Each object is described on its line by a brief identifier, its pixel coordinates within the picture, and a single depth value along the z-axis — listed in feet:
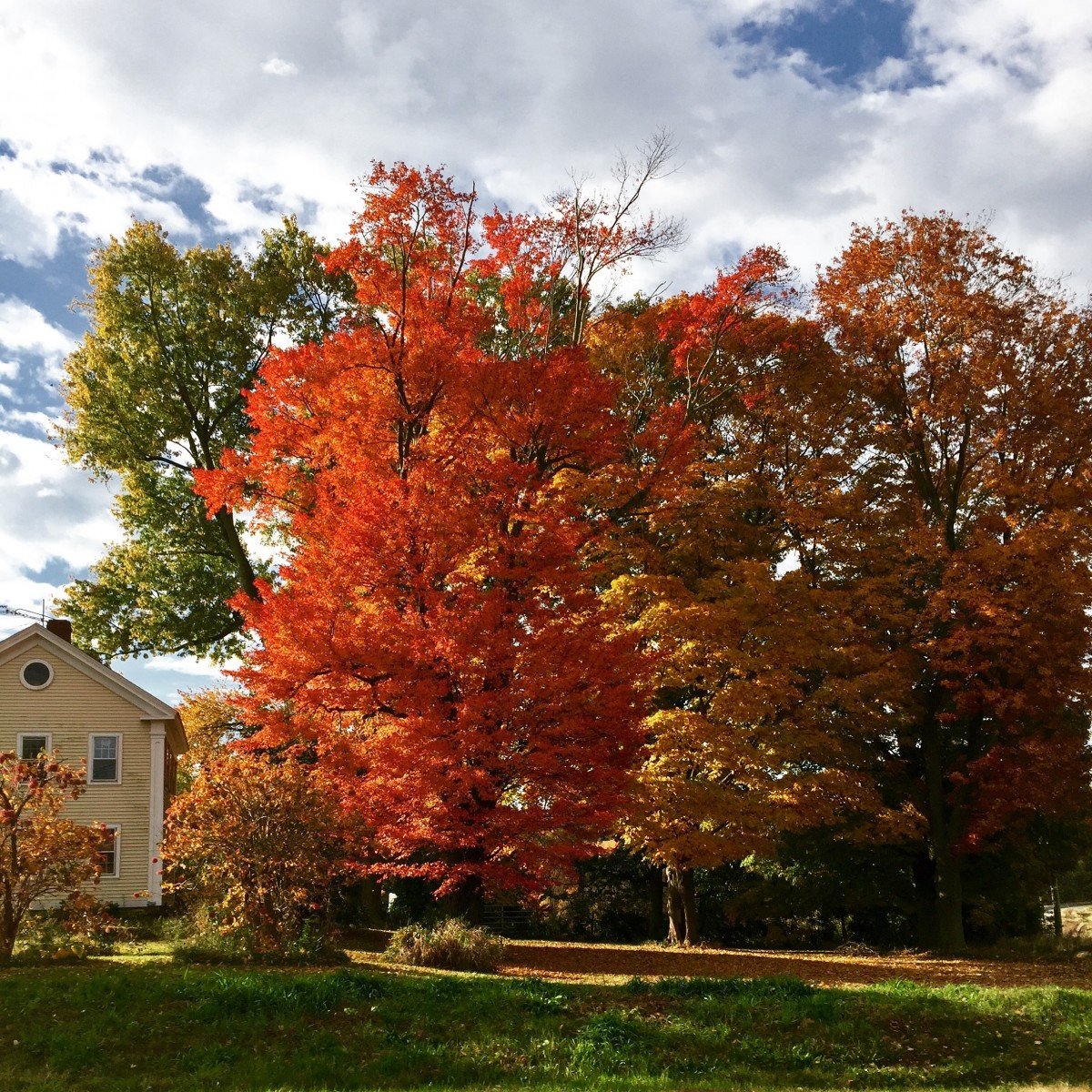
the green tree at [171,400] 99.86
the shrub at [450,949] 56.59
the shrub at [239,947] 52.80
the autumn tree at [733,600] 72.49
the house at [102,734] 91.86
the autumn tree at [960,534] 75.51
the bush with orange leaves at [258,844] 56.49
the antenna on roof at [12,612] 96.47
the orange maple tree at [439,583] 57.98
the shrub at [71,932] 51.85
